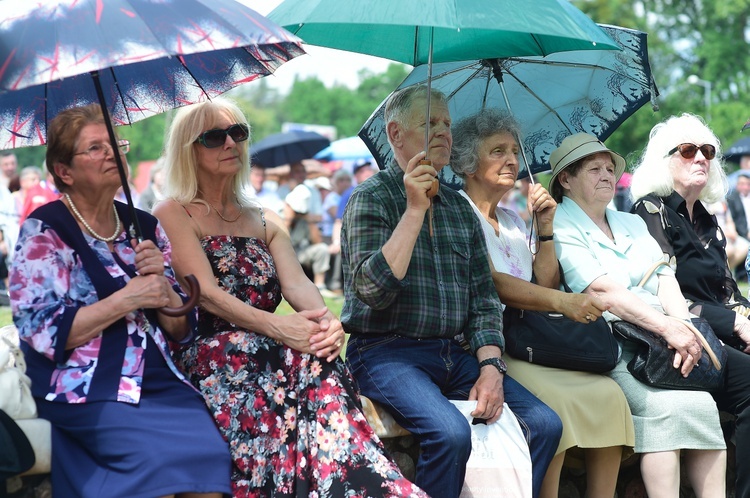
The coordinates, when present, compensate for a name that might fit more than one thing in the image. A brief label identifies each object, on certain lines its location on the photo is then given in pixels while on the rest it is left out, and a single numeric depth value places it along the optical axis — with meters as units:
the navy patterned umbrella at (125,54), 2.94
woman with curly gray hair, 4.26
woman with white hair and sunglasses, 5.07
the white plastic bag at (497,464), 3.86
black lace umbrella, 5.01
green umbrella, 3.48
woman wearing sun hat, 4.40
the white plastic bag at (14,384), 3.17
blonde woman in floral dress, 3.59
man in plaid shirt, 3.82
